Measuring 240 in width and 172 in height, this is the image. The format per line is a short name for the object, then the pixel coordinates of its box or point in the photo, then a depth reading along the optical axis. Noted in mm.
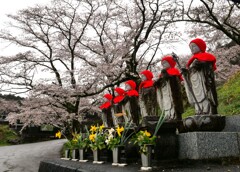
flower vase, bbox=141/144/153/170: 4477
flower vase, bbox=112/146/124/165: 5434
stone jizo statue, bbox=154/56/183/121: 6418
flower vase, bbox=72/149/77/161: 7818
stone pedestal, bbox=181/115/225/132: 5027
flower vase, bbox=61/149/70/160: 8651
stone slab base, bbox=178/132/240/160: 4721
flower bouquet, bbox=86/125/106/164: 5964
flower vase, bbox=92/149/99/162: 6386
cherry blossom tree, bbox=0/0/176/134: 16062
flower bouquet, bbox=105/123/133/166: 5402
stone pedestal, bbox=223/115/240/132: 6395
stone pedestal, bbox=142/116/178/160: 4854
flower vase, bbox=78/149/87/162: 7242
